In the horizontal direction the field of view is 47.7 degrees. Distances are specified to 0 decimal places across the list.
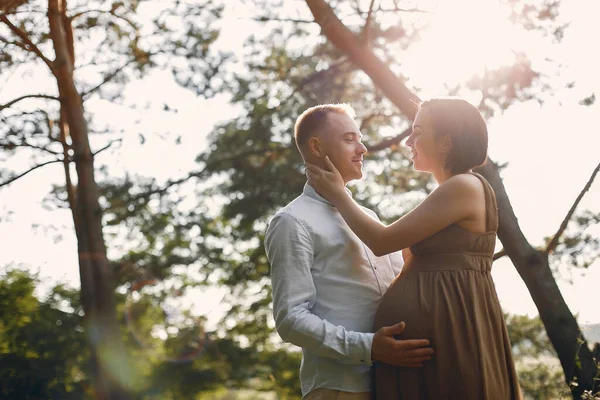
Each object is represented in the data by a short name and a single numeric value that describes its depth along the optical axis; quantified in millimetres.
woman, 2465
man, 2475
